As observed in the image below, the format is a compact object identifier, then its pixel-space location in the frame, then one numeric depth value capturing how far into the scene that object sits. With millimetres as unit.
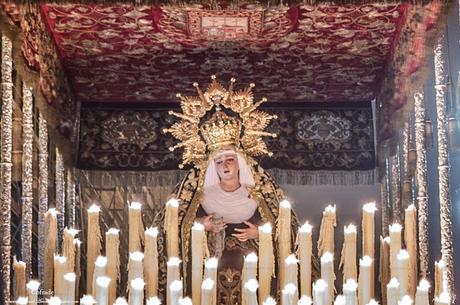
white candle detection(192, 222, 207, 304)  5055
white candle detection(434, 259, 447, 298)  4719
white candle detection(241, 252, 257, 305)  4770
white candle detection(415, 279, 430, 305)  4387
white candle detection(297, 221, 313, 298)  5016
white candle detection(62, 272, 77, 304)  4637
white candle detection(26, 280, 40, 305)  4469
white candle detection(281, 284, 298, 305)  4402
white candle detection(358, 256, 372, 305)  4730
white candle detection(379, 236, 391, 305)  5508
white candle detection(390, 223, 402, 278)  4871
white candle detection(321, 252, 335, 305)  4684
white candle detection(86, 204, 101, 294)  5254
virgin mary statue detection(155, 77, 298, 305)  5590
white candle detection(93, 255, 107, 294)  4711
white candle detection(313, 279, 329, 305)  4371
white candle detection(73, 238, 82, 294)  5730
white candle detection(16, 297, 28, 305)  4577
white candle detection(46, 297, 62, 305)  4387
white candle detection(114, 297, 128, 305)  4270
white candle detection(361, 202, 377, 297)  5215
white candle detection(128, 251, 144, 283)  4781
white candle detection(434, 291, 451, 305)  4324
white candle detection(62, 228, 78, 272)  5148
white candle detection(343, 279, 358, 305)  4355
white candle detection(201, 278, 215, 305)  4637
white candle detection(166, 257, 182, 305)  4801
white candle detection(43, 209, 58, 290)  5383
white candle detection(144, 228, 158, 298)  5055
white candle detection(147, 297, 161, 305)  4293
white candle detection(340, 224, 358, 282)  5016
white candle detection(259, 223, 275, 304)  5086
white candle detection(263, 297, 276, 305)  4297
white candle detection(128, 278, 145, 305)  4508
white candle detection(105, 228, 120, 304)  5102
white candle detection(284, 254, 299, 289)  4762
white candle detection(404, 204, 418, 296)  5191
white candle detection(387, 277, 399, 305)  4477
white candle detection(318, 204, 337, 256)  5266
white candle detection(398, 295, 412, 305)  4273
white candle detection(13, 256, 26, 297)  4879
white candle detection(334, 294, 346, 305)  4238
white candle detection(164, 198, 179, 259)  5391
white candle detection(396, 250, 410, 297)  4695
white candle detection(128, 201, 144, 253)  5199
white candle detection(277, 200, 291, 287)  5312
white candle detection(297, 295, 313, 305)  4298
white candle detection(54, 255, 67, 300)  4785
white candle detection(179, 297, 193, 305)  4324
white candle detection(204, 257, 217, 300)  4777
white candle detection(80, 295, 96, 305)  4361
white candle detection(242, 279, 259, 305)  4539
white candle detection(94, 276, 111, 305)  4496
